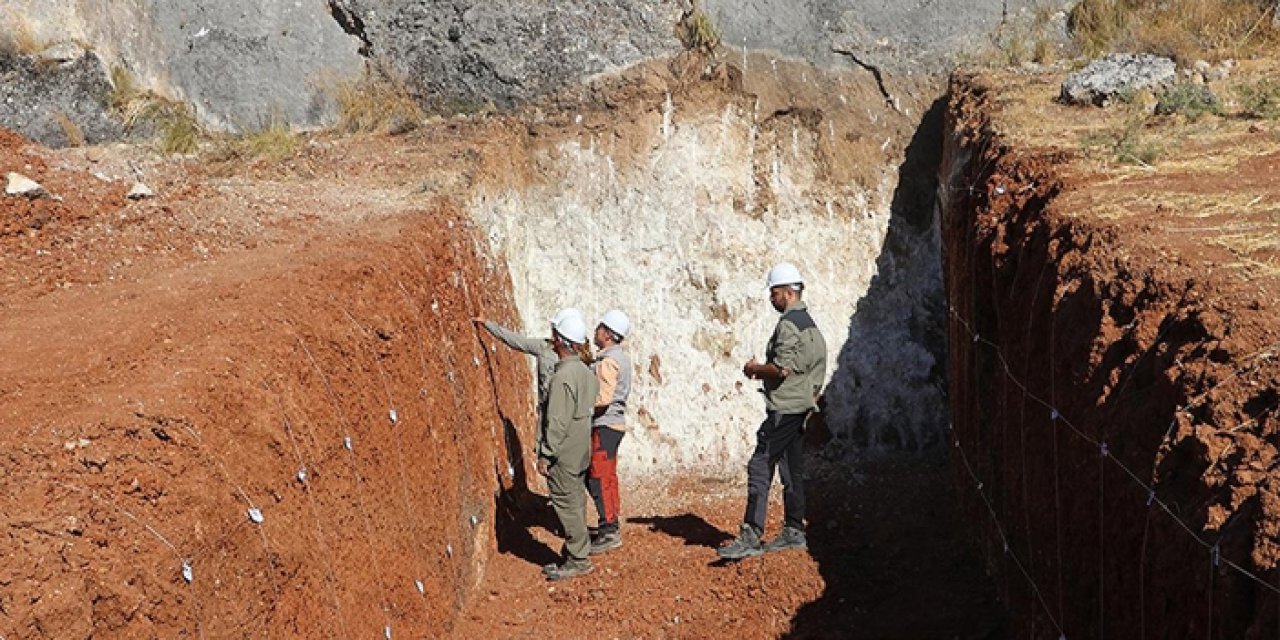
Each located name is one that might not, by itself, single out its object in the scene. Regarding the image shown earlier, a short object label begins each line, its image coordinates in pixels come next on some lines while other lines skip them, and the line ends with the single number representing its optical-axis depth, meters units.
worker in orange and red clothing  9.18
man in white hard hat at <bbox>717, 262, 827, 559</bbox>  8.30
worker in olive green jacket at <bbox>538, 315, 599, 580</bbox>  8.53
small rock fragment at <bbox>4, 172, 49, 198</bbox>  8.91
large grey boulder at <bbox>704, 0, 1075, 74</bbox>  12.71
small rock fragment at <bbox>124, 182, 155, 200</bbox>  9.71
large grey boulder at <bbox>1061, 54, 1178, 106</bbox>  9.85
